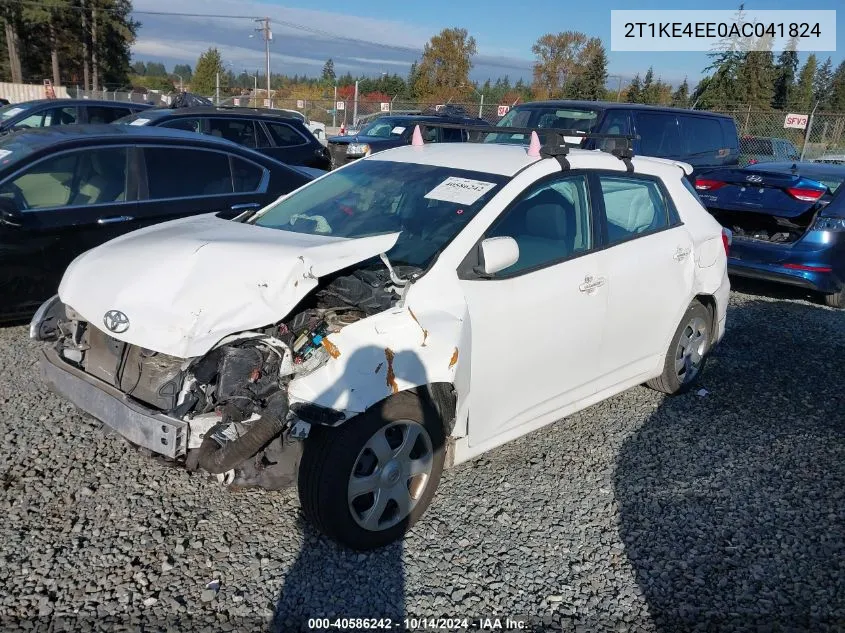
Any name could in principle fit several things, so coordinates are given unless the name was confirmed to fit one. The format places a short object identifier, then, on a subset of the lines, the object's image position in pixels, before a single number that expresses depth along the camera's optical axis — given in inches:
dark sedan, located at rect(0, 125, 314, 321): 209.9
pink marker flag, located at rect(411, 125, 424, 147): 191.2
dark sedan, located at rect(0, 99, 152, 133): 509.7
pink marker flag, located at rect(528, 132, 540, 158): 163.3
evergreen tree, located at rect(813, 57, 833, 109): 2153.1
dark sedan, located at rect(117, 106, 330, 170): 425.7
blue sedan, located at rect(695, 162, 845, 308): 300.5
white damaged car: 116.9
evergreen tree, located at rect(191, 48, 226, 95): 3166.8
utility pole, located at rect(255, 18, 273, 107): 2172.7
